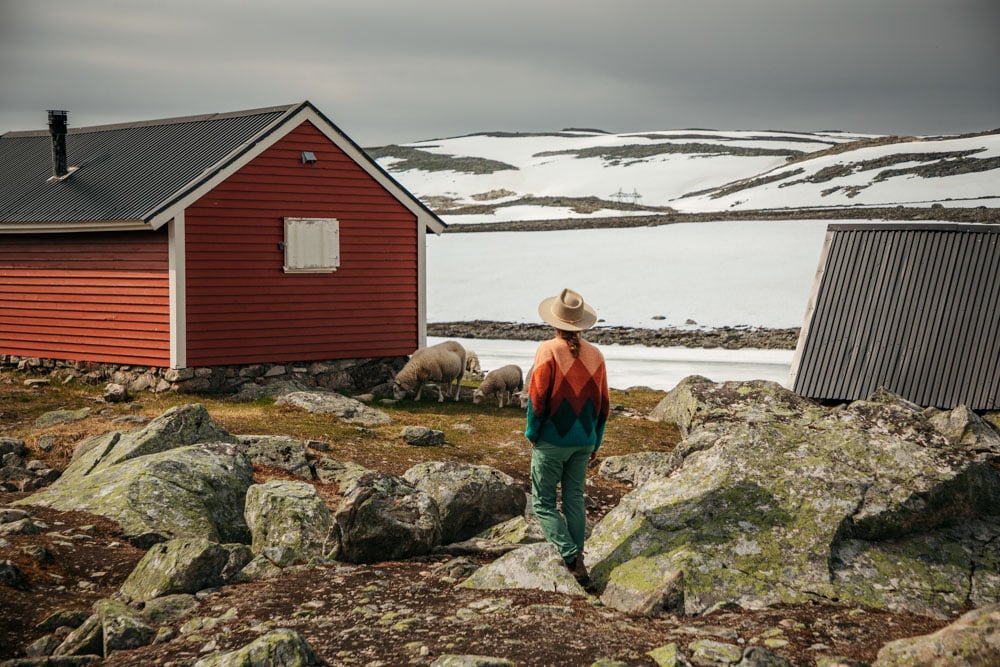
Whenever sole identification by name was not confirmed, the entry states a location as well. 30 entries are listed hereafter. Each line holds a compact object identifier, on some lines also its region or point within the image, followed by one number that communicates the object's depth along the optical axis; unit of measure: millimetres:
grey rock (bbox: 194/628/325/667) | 6172
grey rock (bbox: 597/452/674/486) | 13336
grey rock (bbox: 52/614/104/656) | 7109
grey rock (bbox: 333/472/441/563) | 8797
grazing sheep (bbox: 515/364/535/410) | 20641
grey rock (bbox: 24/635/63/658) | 7188
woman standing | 7984
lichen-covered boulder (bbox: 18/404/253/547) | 9828
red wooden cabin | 19562
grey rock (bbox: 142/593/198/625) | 7586
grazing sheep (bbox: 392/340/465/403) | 20406
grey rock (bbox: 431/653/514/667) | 5902
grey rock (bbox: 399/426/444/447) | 15562
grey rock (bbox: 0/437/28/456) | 13811
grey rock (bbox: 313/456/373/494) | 12555
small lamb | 20594
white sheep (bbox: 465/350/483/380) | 25609
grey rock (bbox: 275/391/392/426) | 17750
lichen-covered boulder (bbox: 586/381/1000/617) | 7297
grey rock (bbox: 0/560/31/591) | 8203
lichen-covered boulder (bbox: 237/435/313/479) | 12992
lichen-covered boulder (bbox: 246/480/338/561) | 9016
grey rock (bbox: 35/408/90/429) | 16984
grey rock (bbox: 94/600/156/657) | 7090
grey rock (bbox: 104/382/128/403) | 18859
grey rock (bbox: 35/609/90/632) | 7644
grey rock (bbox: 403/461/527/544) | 9820
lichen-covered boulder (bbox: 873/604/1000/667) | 5457
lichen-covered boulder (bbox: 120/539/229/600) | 8133
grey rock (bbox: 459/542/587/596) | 7746
